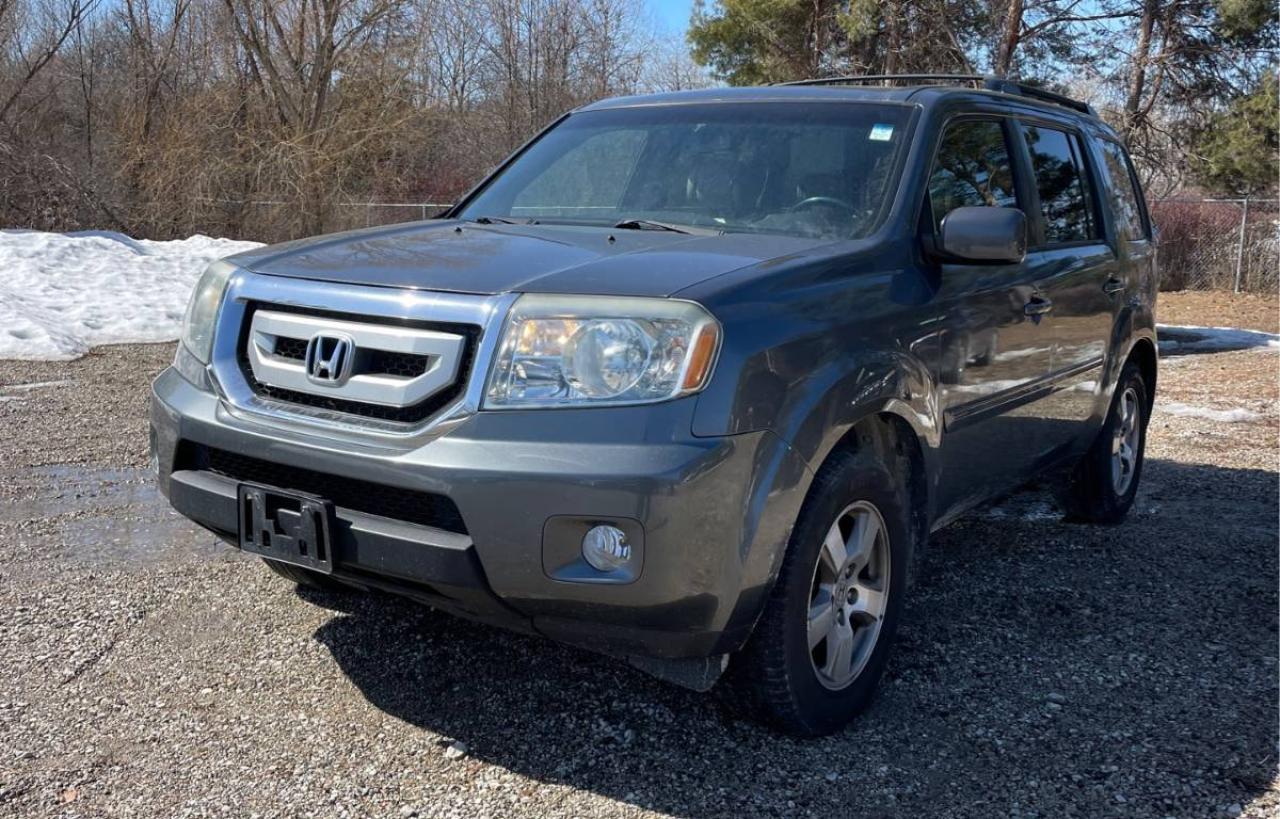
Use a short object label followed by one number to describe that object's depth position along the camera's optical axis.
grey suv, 2.70
